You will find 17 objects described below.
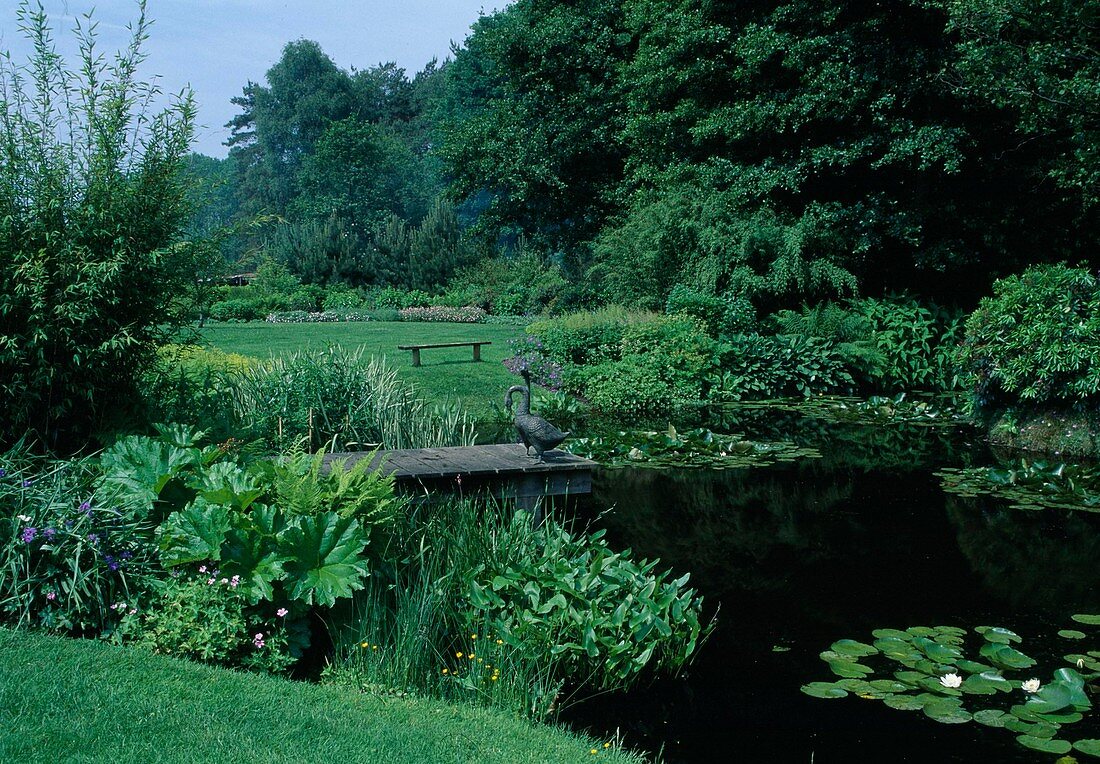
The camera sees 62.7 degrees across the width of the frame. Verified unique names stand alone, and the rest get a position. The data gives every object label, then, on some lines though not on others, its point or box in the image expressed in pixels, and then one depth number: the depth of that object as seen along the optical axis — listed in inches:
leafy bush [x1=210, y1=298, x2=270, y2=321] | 1048.8
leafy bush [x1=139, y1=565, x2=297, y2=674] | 160.1
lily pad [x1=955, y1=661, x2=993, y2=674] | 177.9
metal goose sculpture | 250.1
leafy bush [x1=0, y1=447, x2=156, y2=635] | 162.1
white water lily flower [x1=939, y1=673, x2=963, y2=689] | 169.0
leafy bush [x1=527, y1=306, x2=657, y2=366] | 594.2
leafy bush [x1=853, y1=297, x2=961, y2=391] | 624.4
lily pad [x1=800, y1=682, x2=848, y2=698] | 170.7
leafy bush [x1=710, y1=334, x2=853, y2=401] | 586.9
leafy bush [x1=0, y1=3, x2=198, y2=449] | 204.8
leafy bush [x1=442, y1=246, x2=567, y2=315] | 1075.3
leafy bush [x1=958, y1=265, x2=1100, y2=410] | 391.2
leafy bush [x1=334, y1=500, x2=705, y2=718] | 164.9
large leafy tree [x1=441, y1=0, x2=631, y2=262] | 899.4
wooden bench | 586.6
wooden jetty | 243.3
